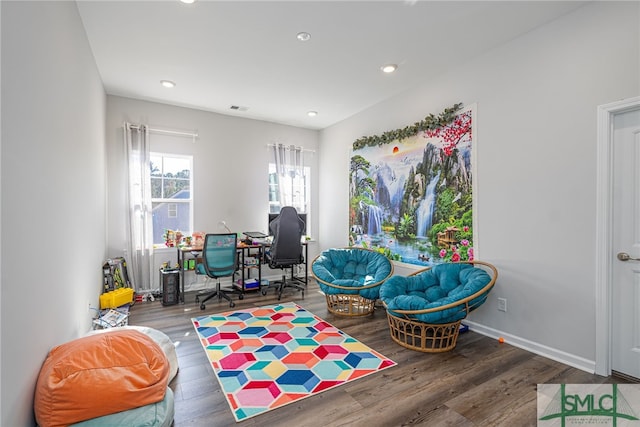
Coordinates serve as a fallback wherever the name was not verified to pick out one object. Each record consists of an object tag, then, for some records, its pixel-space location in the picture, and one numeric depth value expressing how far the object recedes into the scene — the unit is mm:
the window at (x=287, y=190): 5477
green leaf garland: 3424
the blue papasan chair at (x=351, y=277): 3582
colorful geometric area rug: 2123
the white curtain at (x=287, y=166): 5449
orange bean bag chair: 1480
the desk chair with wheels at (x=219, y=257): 4039
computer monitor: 5172
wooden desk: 4262
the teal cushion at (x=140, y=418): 1514
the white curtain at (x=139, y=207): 4301
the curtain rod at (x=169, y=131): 4324
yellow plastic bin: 3455
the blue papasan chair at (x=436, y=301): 2672
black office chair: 4461
